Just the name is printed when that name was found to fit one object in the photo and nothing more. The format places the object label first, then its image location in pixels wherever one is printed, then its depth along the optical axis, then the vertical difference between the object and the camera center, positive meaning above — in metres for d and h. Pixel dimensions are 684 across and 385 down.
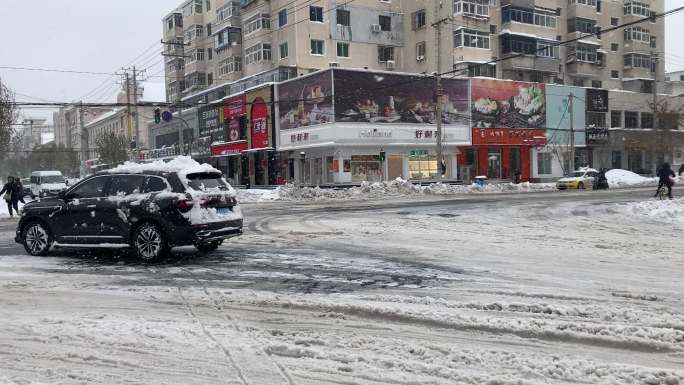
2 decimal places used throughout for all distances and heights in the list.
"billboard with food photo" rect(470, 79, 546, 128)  44.78 +5.46
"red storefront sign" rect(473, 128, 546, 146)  44.97 +2.76
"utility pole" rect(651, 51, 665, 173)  48.35 +2.33
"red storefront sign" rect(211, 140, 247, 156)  47.44 +2.48
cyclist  20.67 -0.38
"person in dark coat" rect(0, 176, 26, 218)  19.89 -0.39
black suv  9.27 -0.60
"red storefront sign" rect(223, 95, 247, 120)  47.09 +5.86
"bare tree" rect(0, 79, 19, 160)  31.36 +4.06
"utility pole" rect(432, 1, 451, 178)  32.91 +2.85
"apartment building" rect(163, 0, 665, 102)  49.03 +12.60
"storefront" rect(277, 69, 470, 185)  38.94 +3.39
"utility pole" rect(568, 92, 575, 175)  48.02 +3.07
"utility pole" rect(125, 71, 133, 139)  51.36 +9.03
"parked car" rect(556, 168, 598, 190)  36.62 -0.84
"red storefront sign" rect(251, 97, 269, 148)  44.28 +4.10
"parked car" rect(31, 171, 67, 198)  38.16 -0.05
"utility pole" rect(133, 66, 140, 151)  52.75 +9.22
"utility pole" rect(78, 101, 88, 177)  56.09 +2.83
